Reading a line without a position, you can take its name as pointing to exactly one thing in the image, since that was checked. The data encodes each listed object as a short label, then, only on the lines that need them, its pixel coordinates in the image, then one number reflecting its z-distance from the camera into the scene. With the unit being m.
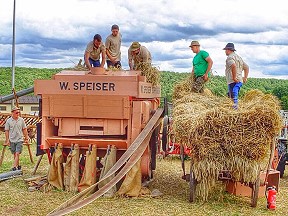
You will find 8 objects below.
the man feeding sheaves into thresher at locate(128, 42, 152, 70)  10.92
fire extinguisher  8.05
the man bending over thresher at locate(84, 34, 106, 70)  10.98
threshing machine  9.12
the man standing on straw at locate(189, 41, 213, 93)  10.50
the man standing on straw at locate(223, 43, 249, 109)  10.04
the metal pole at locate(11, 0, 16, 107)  24.52
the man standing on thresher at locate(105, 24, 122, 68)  11.96
